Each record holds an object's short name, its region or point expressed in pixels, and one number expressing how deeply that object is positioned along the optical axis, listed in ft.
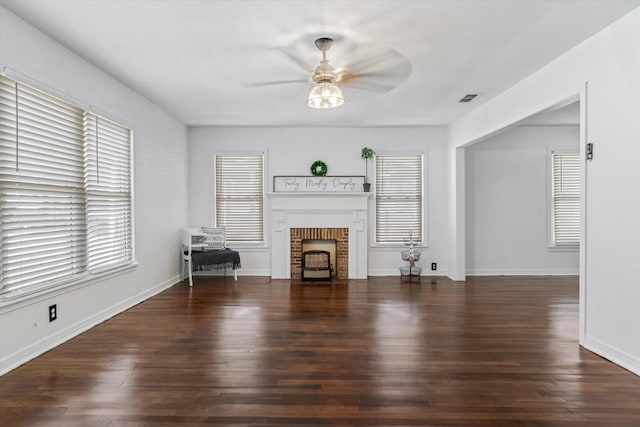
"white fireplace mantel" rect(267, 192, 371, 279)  21.80
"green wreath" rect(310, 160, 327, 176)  22.15
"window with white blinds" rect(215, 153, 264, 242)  22.53
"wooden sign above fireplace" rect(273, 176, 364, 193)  22.20
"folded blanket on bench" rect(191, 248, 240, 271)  19.40
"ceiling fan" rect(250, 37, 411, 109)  11.61
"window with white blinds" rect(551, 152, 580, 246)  22.03
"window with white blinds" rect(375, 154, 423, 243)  22.65
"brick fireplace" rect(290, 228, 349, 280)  21.89
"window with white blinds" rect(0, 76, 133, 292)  9.34
